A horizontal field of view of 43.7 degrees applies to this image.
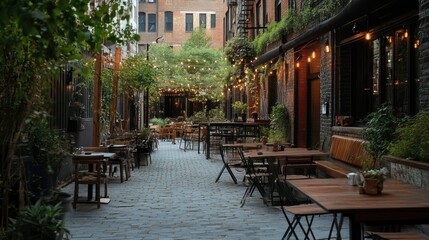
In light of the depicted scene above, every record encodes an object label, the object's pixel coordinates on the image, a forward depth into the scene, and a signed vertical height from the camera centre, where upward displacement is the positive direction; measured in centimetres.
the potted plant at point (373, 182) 490 -56
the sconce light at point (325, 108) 1213 +30
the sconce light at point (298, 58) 1523 +180
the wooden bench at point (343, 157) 931 -67
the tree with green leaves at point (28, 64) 328 +51
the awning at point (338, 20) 838 +181
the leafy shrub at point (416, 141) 618 -24
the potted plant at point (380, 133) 803 -18
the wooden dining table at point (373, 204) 423 -68
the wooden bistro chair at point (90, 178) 905 -95
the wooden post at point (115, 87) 1471 +91
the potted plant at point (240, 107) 2425 +63
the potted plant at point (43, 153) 862 -54
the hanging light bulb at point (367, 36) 974 +157
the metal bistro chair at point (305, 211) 557 -96
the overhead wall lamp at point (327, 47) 1188 +166
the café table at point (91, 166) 959 -88
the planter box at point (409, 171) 554 -56
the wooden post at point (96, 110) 1287 +23
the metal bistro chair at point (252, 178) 954 -104
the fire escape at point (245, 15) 2433 +497
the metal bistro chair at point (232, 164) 1180 -97
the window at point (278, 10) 1821 +383
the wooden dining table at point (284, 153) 985 -62
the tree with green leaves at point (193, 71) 3638 +345
